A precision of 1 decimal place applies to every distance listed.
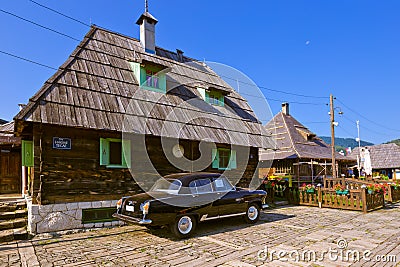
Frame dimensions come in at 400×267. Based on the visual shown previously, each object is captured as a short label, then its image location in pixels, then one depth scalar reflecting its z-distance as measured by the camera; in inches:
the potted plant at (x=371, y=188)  490.0
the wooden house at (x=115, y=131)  323.0
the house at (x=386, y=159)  1483.0
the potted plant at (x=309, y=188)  546.3
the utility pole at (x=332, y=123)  847.1
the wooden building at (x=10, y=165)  508.4
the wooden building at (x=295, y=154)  981.8
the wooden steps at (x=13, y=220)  290.2
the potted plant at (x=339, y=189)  499.6
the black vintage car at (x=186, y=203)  281.6
